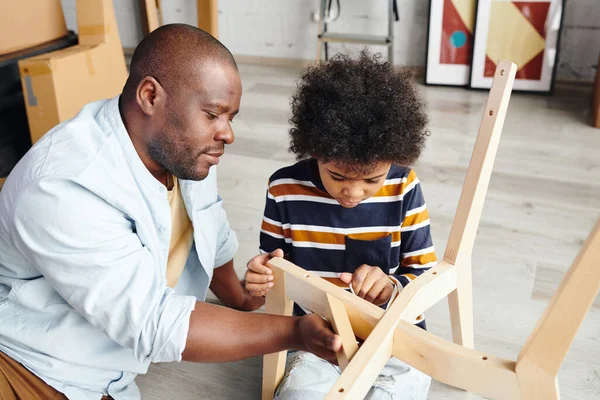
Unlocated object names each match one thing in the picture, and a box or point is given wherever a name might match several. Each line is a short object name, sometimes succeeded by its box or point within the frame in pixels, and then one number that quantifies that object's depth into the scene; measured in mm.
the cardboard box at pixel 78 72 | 1710
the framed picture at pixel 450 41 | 2963
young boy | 882
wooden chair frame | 578
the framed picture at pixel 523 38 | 2811
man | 821
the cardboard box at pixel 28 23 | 1786
